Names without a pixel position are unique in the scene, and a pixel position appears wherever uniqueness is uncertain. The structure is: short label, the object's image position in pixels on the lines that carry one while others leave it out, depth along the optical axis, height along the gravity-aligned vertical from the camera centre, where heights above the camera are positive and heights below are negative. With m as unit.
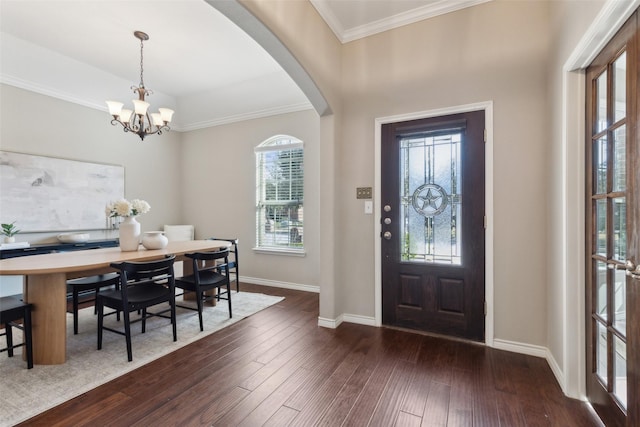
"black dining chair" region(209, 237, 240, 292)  3.65 -0.66
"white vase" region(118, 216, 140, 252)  3.09 -0.22
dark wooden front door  2.57 -0.13
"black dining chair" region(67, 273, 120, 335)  2.79 -0.71
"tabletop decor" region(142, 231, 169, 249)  3.17 -0.31
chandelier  3.18 +1.16
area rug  1.79 -1.17
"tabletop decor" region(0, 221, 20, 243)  3.54 -0.23
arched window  4.58 +0.30
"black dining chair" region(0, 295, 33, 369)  2.04 -0.74
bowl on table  3.97 -0.33
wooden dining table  2.21 -0.70
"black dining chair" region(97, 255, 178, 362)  2.32 -0.72
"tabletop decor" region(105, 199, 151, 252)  2.95 -0.10
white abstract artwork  3.67 +0.32
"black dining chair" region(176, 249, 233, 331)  2.96 -0.73
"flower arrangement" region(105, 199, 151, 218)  2.92 +0.05
